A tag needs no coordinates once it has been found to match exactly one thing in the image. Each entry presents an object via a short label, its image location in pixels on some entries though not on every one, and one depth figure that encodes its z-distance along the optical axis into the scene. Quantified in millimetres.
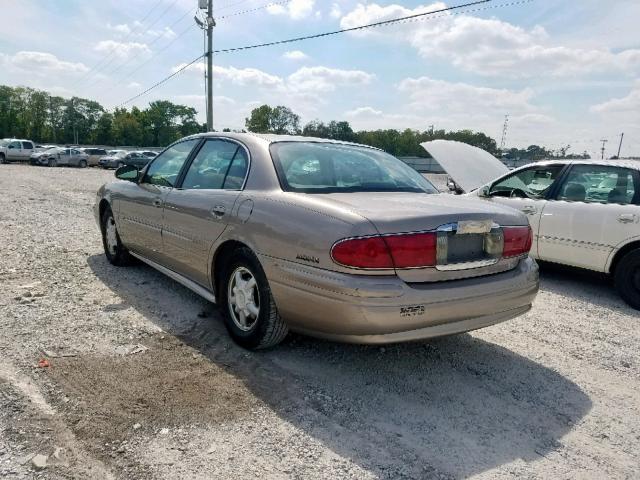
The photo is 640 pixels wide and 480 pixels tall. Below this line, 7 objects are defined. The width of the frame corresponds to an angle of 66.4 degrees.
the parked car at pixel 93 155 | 39188
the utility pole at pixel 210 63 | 24094
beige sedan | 2654
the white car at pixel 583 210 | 4980
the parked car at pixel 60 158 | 33562
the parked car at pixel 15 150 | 33438
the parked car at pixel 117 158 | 36469
